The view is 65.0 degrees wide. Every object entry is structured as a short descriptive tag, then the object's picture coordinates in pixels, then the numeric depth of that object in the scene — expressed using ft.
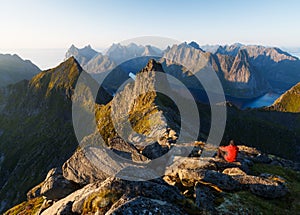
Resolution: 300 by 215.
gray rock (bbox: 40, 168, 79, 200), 97.14
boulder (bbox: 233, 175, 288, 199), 77.05
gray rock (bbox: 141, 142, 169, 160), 114.01
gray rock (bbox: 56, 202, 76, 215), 68.03
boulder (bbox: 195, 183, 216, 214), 61.72
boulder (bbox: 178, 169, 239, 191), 77.56
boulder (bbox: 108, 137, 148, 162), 104.53
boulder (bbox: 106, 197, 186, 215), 50.72
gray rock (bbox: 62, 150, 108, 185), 96.22
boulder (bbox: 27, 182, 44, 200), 169.09
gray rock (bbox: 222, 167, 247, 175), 91.40
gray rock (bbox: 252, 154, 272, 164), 128.78
